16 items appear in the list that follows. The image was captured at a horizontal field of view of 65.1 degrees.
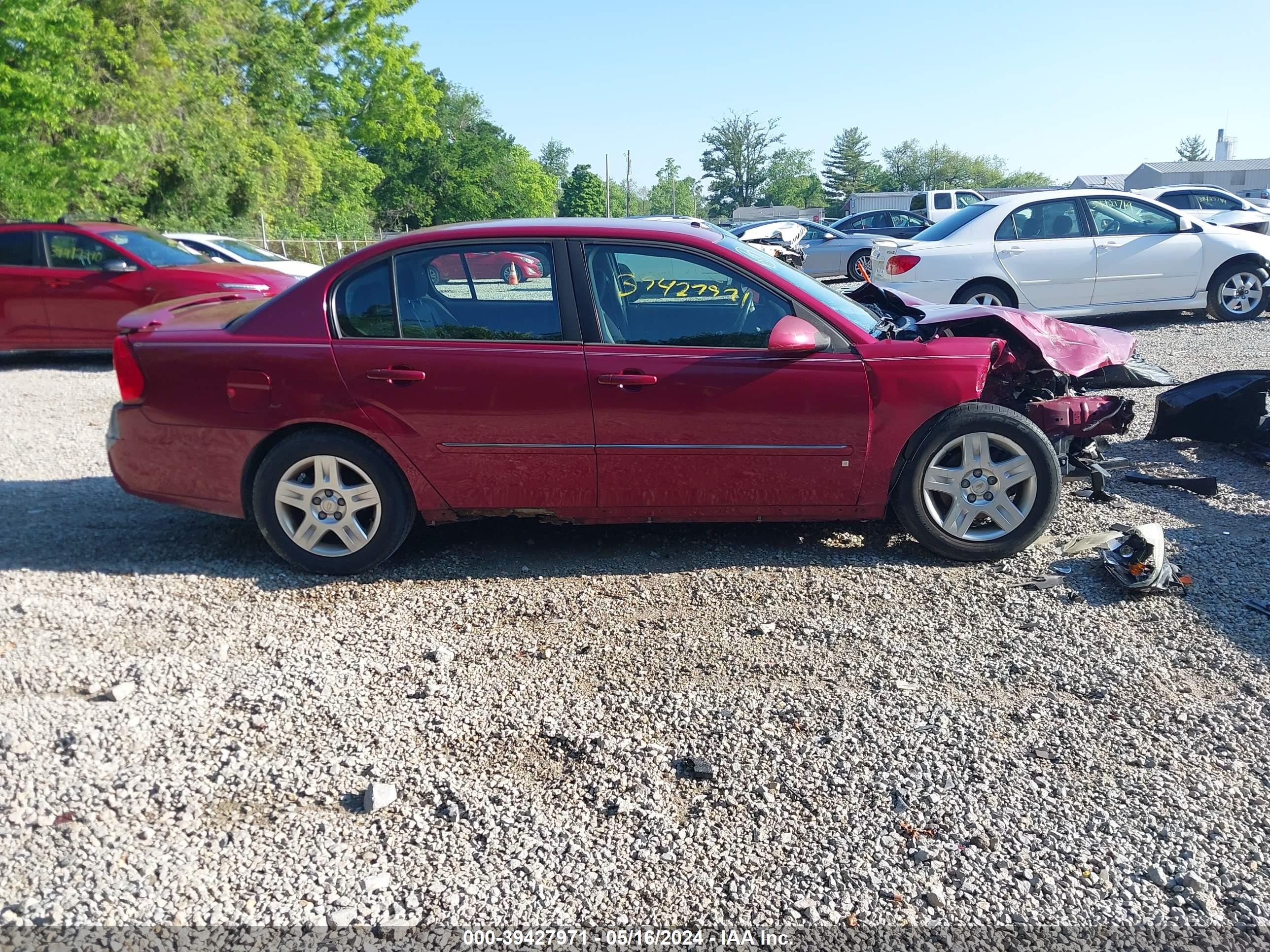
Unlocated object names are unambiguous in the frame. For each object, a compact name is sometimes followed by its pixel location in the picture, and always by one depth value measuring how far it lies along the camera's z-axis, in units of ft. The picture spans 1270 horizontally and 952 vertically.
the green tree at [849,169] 383.45
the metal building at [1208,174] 261.24
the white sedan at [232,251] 45.83
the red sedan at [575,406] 14.87
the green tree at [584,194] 234.79
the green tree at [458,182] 227.61
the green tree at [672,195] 323.98
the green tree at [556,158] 383.45
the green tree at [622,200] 338.21
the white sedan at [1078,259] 35.40
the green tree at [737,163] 386.32
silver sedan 71.61
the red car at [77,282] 35.76
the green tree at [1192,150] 436.35
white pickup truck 93.09
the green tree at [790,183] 382.01
